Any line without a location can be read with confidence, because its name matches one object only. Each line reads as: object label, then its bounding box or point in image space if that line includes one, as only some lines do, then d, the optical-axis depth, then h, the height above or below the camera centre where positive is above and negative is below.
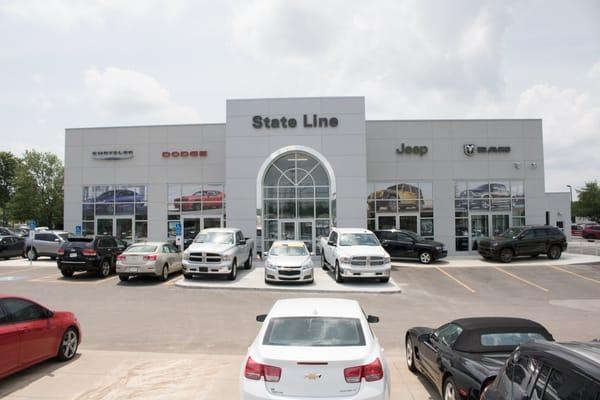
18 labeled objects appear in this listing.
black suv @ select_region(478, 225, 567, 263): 22.50 -1.35
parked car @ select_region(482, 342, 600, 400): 2.81 -1.11
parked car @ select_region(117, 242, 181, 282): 16.44 -1.63
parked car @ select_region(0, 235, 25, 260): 24.98 -1.60
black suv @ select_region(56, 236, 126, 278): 17.34 -1.47
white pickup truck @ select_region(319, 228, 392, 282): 16.33 -1.46
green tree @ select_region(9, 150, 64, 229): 52.66 +3.50
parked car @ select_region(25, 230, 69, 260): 23.55 -1.36
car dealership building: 25.69 +2.82
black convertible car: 4.92 -1.67
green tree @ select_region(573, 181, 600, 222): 70.76 +2.62
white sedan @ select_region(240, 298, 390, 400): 4.30 -1.45
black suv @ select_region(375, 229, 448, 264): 22.39 -1.45
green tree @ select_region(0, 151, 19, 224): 67.88 +6.83
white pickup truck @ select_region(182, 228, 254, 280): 16.64 -1.39
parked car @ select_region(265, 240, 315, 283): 15.95 -1.80
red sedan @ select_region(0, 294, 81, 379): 6.13 -1.77
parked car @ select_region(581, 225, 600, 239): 45.38 -1.52
